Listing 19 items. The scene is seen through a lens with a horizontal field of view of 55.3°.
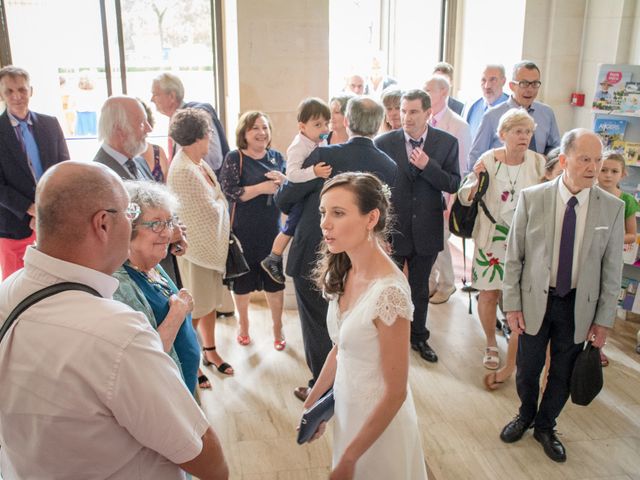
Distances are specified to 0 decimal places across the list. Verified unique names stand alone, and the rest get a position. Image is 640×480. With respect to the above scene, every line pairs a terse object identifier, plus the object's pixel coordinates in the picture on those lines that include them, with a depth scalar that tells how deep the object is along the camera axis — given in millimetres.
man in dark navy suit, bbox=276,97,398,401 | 3139
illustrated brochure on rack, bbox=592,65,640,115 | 4496
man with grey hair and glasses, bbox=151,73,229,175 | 4254
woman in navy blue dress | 3898
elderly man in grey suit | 2834
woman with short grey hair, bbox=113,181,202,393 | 1850
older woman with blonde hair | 3676
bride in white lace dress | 1909
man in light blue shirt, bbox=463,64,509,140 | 5031
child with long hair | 3744
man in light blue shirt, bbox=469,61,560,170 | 4477
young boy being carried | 3237
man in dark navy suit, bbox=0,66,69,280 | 4023
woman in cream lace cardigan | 3432
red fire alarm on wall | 5566
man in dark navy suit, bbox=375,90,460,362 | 3768
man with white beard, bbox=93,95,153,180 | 2973
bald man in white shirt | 1272
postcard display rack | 4492
